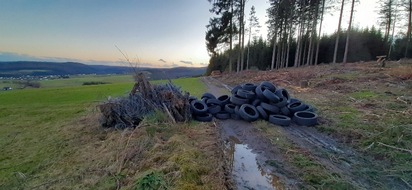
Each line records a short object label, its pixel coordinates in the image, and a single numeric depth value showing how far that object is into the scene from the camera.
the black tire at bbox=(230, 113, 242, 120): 8.20
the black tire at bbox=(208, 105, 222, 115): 8.60
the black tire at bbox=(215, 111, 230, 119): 8.33
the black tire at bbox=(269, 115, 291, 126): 7.10
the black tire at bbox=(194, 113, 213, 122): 7.98
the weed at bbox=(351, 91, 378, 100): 9.72
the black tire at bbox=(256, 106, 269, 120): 7.71
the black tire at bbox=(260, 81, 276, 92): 8.27
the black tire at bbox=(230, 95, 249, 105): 8.44
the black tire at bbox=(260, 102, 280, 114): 7.77
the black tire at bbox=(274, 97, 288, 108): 7.81
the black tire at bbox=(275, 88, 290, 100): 8.07
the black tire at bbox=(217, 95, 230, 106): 9.00
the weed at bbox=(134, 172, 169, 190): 3.38
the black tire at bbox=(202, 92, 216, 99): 9.57
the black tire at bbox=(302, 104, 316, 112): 7.91
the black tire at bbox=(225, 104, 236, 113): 8.47
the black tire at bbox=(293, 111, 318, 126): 6.96
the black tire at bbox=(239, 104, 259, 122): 7.66
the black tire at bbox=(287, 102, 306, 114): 7.84
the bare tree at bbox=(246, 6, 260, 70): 37.89
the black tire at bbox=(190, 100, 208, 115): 8.09
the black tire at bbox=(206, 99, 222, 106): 8.95
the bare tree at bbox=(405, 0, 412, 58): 28.36
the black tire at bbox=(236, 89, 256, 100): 8.40
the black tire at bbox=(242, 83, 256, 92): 8.88
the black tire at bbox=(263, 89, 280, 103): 7.80
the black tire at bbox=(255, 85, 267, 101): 8.12
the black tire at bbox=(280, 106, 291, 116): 7.80
